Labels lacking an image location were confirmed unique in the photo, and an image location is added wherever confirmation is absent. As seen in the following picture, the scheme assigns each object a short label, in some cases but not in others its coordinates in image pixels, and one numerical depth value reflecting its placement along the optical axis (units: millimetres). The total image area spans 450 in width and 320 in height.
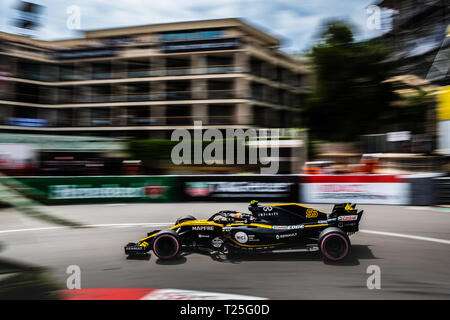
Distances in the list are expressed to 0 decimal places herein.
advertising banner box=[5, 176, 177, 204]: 12984
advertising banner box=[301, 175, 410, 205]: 11453
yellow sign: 15443
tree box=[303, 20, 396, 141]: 20547
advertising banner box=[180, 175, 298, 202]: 12508
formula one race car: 6098
